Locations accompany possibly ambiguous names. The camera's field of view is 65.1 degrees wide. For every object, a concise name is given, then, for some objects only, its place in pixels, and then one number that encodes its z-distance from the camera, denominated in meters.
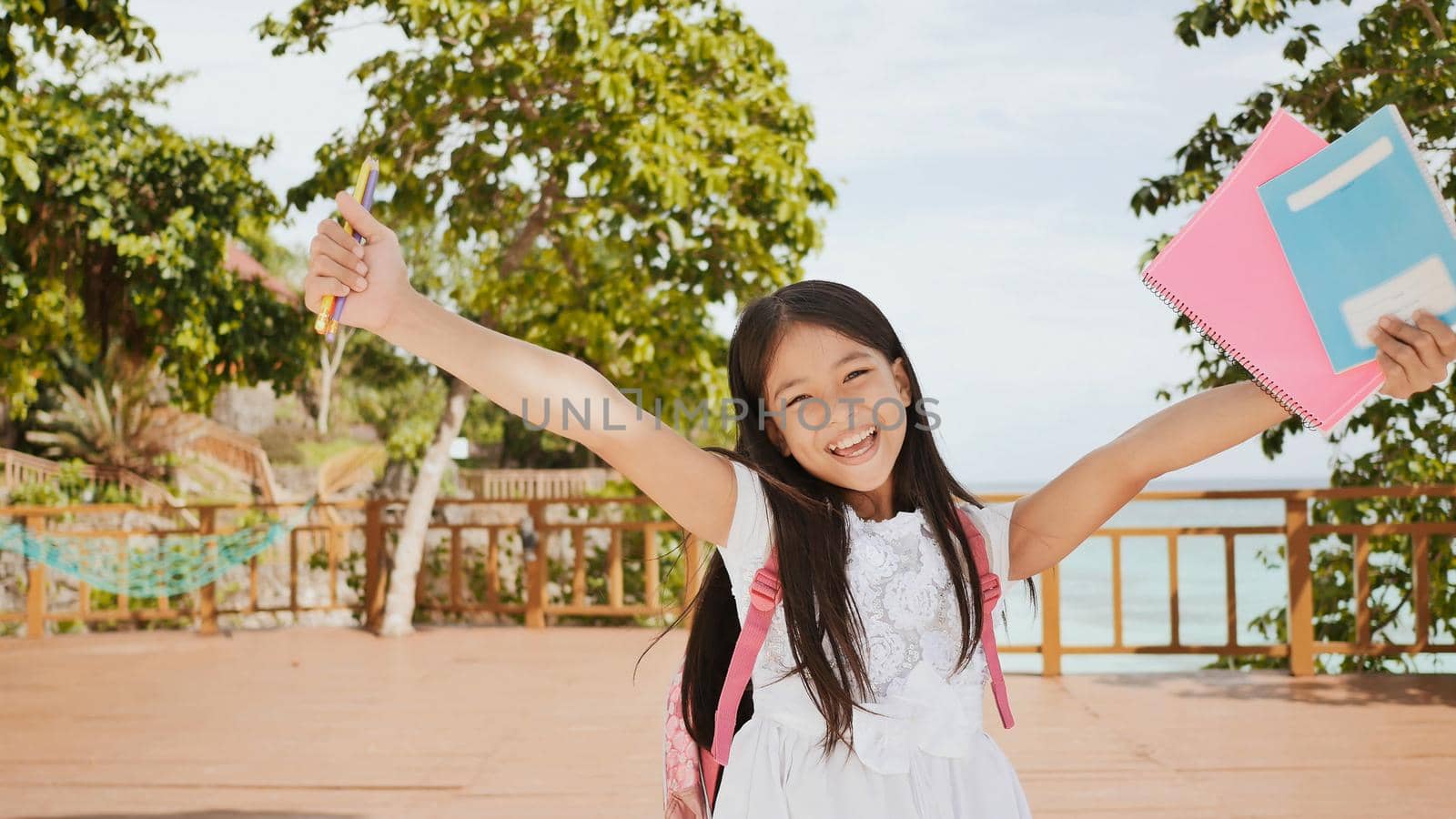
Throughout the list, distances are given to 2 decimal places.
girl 1.18
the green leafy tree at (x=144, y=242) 6.82
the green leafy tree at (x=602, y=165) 6.07
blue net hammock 6.89
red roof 22.58
